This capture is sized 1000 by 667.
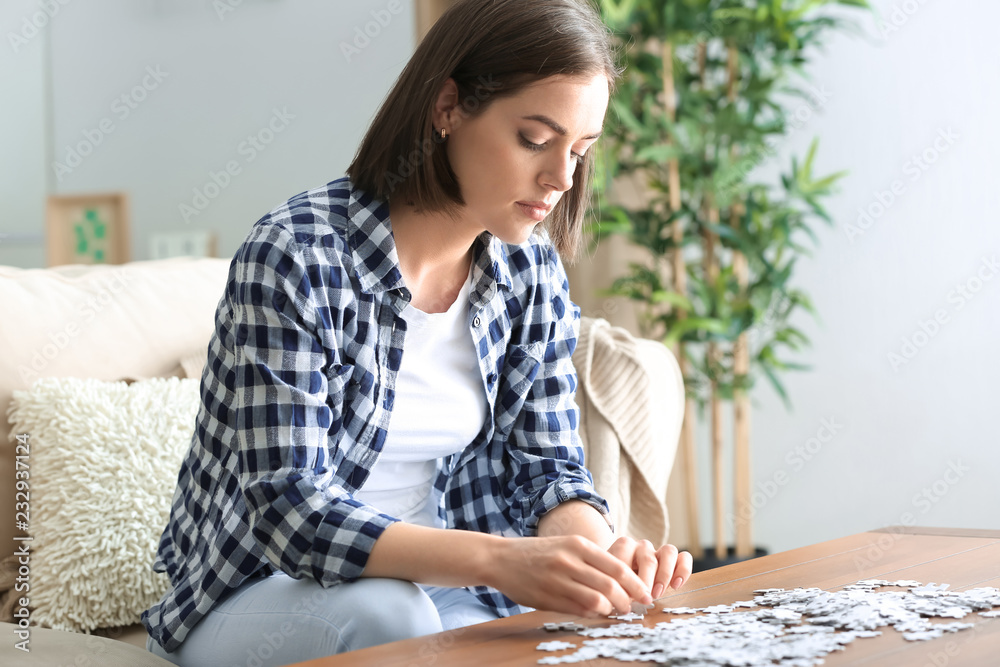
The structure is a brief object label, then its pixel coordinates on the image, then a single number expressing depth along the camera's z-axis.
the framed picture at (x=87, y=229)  3.58
